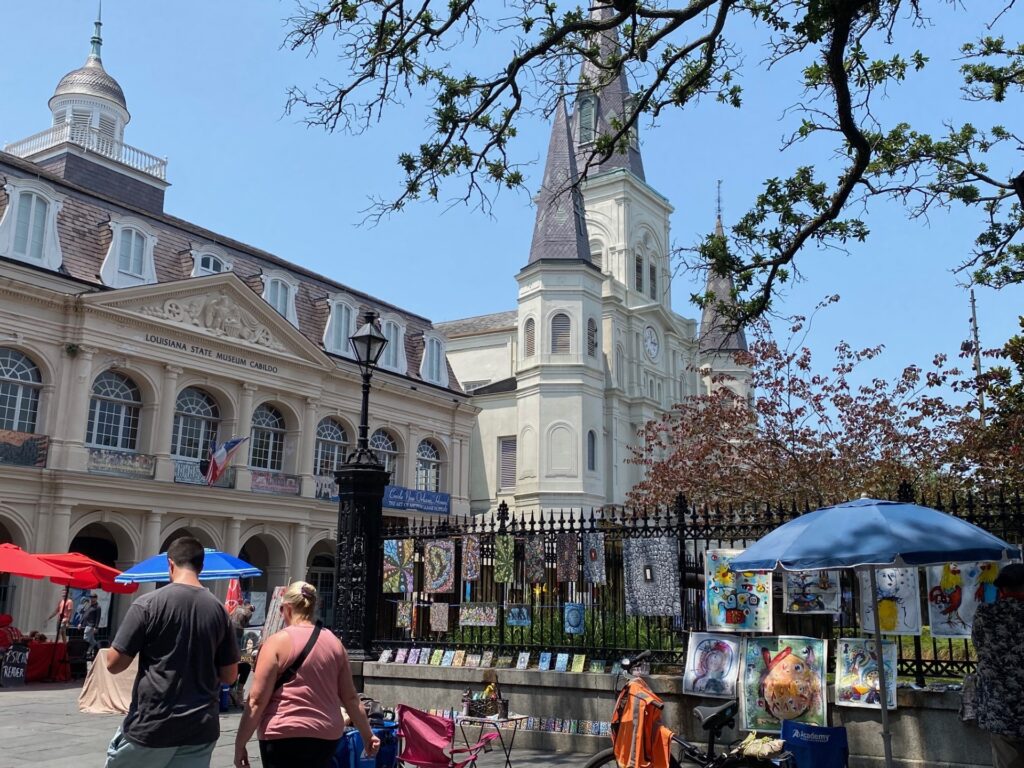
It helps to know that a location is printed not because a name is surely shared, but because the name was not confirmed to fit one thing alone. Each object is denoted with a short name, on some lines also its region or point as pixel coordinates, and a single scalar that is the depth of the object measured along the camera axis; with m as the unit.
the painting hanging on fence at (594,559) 10.45
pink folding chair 7.20
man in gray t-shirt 4.66
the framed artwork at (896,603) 8.58
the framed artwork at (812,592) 8.79
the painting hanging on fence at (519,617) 10.76
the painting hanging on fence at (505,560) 11.01
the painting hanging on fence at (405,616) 11.66
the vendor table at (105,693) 13.20
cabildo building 24.75
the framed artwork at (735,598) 9.09
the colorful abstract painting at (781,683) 8.38
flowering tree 21.30
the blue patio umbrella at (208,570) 15.59
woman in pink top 5.02
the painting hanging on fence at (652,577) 9.94
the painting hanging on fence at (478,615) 10.95
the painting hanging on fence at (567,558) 10.63
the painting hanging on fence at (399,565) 11.84
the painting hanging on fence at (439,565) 11.49
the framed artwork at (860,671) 8.32
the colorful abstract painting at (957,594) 8.52
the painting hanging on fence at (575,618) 10.40
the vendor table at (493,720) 8.32
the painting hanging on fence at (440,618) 11.33
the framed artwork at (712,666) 8.90
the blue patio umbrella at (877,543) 6.90
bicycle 6.75
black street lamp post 11.50
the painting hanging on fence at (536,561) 10.84
